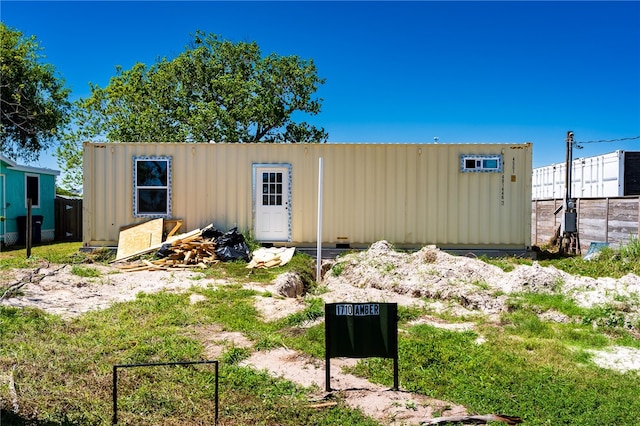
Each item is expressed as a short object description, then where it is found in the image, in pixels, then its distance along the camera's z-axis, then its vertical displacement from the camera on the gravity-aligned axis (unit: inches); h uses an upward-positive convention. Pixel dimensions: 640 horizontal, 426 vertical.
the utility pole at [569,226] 512.4 -21.9
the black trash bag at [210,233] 456.1 -29.0
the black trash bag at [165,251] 429.4 -43.3
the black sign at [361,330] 162.1 -42.4
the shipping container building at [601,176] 570.3 +38.4
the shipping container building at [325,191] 471.5 +11.9
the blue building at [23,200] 583.2 +1.6
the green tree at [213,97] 850.1 +197.0
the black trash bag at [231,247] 431.8 -40.2
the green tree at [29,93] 855.1 +201.3
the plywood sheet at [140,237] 454.0 -34.2
